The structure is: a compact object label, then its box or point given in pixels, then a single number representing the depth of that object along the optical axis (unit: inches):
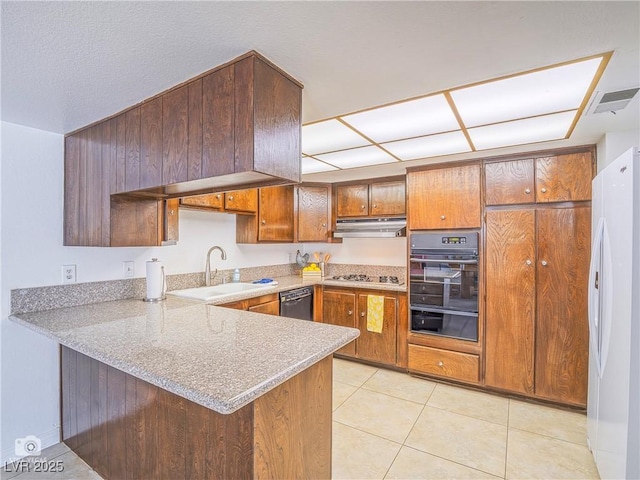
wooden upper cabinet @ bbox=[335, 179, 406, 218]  142.6
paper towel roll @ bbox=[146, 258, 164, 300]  92.0
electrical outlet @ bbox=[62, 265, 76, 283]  84.6
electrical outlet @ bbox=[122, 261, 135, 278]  95.6
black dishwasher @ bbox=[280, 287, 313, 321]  125.4
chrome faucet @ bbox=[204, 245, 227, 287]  120.7
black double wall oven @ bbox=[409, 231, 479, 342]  115.6
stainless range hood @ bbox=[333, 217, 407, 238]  139.0
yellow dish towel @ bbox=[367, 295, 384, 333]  132.6
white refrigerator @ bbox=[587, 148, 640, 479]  53.6
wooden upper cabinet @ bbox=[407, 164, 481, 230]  115.5
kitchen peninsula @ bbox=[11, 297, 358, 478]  44.2
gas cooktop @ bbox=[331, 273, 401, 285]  148.3
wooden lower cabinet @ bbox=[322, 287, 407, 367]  129.6
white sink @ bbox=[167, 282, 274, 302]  102.3
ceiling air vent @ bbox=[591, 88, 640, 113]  65.3
